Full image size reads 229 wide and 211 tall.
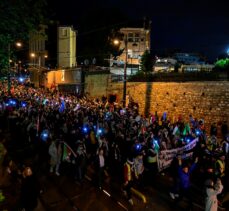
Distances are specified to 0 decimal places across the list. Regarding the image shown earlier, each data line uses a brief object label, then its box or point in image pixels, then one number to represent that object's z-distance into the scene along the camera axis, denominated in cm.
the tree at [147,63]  3403
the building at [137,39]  5466
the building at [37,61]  5322
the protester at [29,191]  743
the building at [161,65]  4734
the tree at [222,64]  2163
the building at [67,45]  4769
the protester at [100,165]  1082
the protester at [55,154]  1161
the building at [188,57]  8101
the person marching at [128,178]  959
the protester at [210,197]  804
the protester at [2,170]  1018
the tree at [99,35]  4519
